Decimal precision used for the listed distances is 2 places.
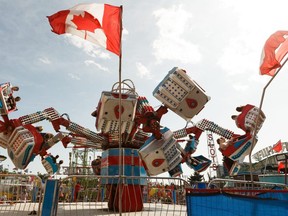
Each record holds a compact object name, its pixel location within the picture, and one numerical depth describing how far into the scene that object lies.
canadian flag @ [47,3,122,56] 5.21
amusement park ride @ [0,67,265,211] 6.63
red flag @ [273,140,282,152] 16.92
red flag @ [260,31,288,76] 5.33
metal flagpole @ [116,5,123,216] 4.77
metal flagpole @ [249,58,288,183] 4.86
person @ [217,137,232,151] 7.82
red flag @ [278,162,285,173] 14.14
